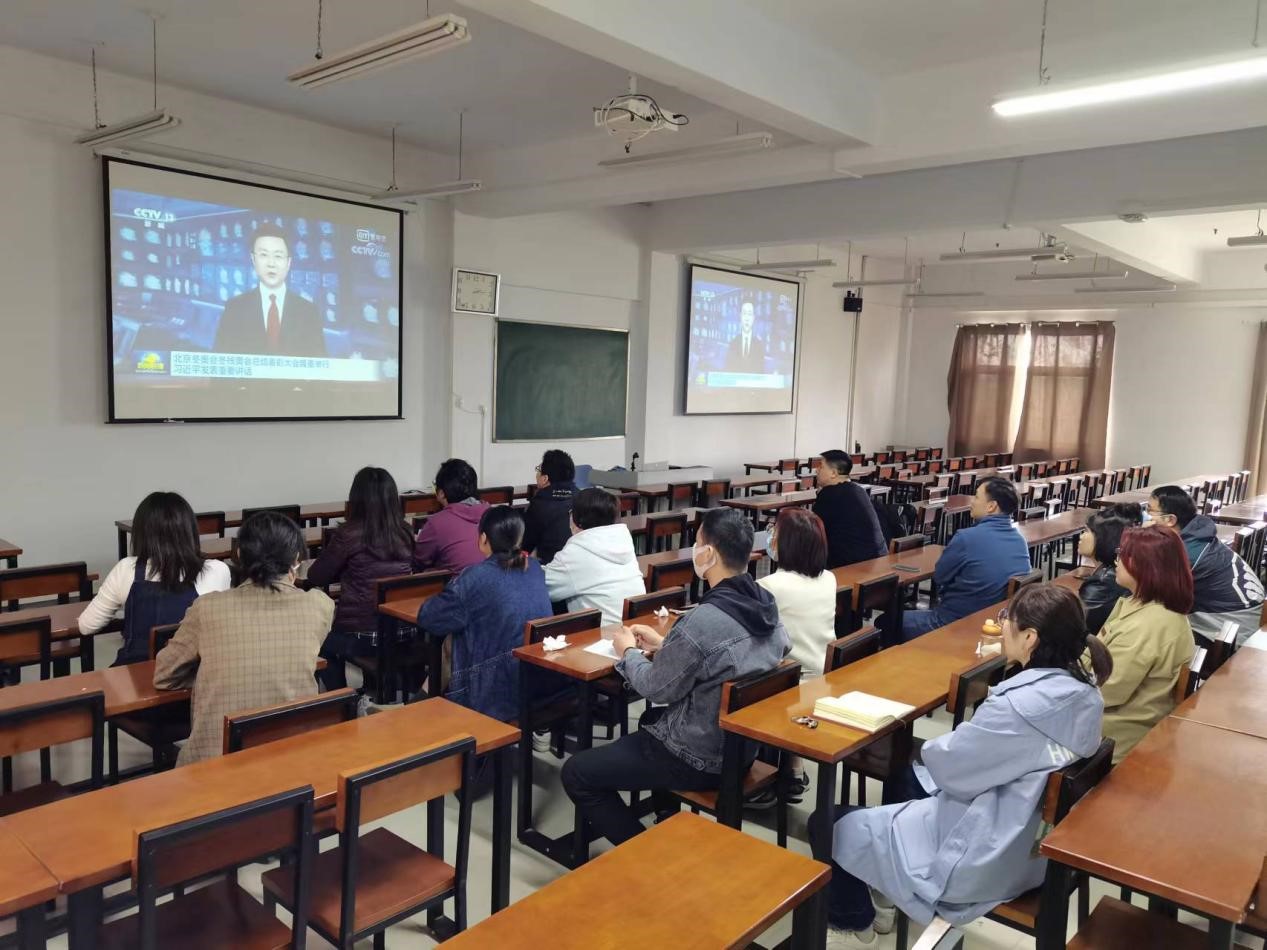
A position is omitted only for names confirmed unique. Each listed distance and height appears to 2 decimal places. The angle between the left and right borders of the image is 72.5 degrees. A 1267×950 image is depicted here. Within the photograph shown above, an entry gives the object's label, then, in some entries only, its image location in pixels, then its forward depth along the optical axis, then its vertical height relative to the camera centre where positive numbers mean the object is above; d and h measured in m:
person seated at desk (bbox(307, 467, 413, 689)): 3.94 -0.84
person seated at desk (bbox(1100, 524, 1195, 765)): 2.81 -0.73
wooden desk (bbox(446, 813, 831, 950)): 1.45 -0.91
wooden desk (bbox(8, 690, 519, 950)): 1.64 -0.91
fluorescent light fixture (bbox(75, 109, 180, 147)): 4.93 +1.46
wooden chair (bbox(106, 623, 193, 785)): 2.88 -1.21
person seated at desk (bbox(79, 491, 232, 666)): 3.05 -0.73
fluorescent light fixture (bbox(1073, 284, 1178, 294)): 10.98 +1.68
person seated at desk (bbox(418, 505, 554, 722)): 3.23 -0.85
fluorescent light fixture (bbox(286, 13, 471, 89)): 3.44 +1.43
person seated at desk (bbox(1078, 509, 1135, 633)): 3.70 -0.69
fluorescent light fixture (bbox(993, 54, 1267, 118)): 3.52 +1.45
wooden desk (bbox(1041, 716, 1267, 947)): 1.71 -0.91
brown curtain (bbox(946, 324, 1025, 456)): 13.33 +0.36
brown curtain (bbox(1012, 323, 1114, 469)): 12.51 +0.29
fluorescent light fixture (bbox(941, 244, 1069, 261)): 8.51 +1.58
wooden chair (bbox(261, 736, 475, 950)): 1.83 -1.19
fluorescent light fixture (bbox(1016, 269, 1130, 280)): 10.11 +1.79
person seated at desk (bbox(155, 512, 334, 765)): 2.51 -0.78
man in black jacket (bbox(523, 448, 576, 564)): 4.77 -0.71
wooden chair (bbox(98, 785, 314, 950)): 1.55 -0.95
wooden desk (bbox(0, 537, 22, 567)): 4.74 -1.02
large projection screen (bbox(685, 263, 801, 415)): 10.77 +0.75
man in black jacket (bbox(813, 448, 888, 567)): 5.43 -0.74
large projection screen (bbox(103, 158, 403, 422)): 6.18 +0.60
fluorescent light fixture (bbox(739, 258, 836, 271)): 9.93 +1.63
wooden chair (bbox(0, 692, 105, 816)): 2.14 -0.90
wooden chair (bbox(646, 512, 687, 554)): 6.24 -0.95
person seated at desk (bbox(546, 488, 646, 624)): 3.79 -0.75
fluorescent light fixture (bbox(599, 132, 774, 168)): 5.32 +1.60
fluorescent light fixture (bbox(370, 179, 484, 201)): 6.29 +1.47
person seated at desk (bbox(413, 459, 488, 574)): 4.29 -0.76
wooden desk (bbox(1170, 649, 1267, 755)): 2.62 -0.91
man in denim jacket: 2.53 -0.83
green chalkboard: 8.83 +0.10
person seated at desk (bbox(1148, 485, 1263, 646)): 3.87 -0.76
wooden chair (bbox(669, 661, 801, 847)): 2.46 -1.10
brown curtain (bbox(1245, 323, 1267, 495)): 11.22 -0.06
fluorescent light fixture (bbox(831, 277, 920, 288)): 10.47 +1.55
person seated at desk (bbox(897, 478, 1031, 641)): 4.21 -0.74
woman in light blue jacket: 2.02 -0.87
